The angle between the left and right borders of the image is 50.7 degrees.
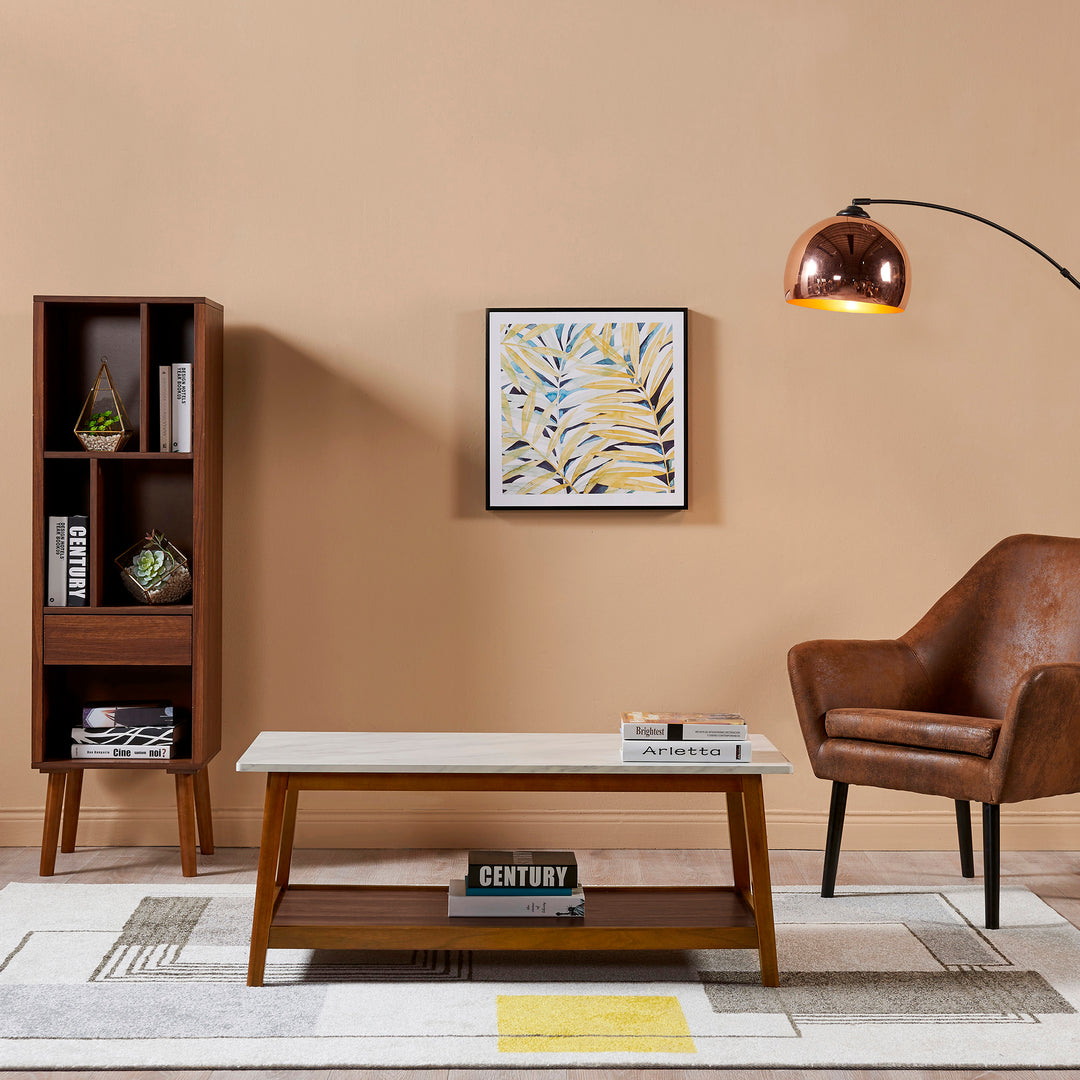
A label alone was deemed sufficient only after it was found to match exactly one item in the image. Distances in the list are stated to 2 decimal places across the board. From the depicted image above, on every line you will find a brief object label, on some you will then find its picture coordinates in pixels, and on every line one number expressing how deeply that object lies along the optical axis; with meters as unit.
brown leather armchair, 2.74
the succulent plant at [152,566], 3.30
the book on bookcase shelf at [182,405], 3.30
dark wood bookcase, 3.25
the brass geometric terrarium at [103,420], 3.29
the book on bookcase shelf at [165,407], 3.30
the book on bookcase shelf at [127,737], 3.30
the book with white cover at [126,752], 3.29
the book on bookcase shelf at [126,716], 3.32
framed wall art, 3.59
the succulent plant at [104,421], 3.31
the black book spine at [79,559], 3.29
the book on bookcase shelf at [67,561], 3.29
